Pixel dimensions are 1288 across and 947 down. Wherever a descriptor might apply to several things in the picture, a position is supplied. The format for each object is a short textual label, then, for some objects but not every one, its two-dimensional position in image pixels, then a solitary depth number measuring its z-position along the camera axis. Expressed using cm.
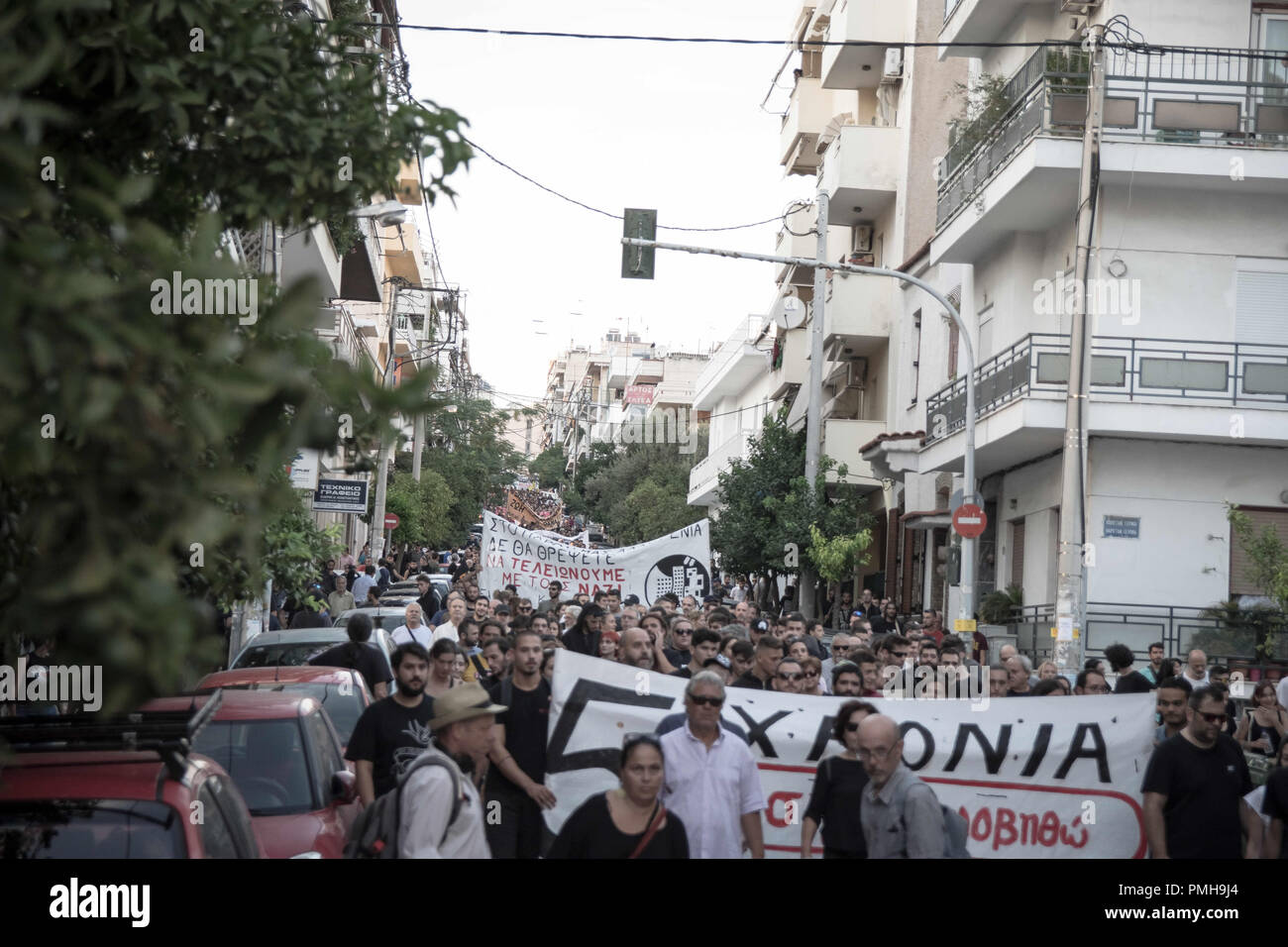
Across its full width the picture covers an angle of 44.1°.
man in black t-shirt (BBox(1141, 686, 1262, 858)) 816
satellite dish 3981
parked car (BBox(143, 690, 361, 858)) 859
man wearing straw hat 627
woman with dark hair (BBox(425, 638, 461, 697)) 982
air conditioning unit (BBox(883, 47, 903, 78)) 3700
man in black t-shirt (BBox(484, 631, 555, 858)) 898
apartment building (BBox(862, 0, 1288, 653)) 2200
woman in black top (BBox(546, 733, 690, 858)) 641
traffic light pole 2194
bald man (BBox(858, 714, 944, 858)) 710
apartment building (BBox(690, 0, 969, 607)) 3581
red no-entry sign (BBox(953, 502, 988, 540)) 2100
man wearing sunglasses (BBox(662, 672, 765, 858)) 755
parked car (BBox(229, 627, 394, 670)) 1387
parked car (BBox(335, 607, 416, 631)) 2008
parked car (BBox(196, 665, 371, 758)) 1092
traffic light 2328
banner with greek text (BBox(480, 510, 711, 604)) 2522
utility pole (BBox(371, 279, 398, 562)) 4038
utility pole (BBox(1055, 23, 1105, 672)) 1859
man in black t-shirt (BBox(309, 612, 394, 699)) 1250
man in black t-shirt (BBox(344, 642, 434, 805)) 874
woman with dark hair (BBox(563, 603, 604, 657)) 1431
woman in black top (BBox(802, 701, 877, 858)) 755
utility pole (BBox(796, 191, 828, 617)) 3158
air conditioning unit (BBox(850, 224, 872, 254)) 4047
